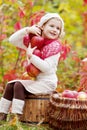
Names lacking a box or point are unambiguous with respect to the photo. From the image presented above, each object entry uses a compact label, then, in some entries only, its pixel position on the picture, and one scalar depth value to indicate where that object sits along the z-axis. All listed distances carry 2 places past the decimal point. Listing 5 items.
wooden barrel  4.54
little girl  4.46
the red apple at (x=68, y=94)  4.40
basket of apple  4.22
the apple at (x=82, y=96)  4.37
